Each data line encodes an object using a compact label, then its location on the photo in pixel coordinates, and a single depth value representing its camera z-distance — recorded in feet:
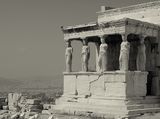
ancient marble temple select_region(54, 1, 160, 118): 67.26
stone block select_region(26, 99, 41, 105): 85.10
